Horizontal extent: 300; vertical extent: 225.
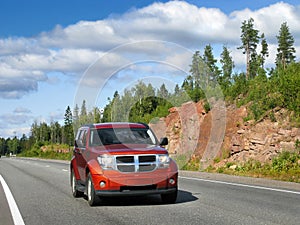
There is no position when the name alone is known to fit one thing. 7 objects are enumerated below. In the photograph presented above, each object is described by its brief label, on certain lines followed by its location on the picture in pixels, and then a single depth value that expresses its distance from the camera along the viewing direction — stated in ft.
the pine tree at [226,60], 313.67
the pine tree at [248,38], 317.22
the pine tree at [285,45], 355.46
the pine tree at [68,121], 609.42
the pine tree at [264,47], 378.94
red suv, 35.45
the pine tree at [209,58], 300.85
